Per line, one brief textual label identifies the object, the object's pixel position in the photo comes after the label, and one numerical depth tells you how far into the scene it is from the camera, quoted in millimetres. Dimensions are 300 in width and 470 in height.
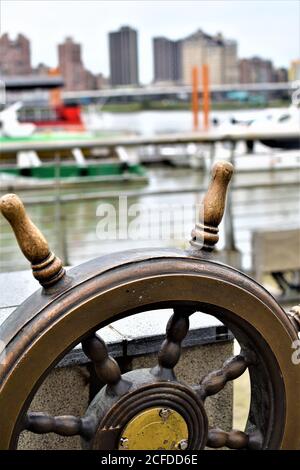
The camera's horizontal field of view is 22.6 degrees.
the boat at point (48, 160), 14070
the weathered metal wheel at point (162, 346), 1251
